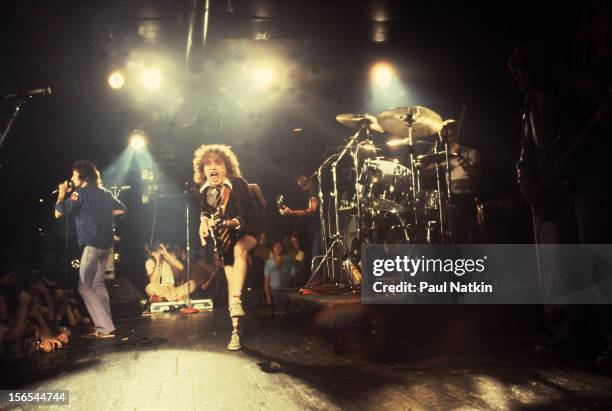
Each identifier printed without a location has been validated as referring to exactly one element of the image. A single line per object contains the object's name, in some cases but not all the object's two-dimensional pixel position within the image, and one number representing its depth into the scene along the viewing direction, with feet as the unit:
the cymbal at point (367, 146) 18.26
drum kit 16.24
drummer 16.47
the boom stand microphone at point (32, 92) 12.22
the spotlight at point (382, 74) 22.41
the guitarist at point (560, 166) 7.73
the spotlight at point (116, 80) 23.00
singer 16.43
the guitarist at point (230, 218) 12.82
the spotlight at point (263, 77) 23.97
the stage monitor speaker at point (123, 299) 24.20
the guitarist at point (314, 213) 23.71
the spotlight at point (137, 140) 30.27
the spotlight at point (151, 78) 23.79
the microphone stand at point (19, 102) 12.39
